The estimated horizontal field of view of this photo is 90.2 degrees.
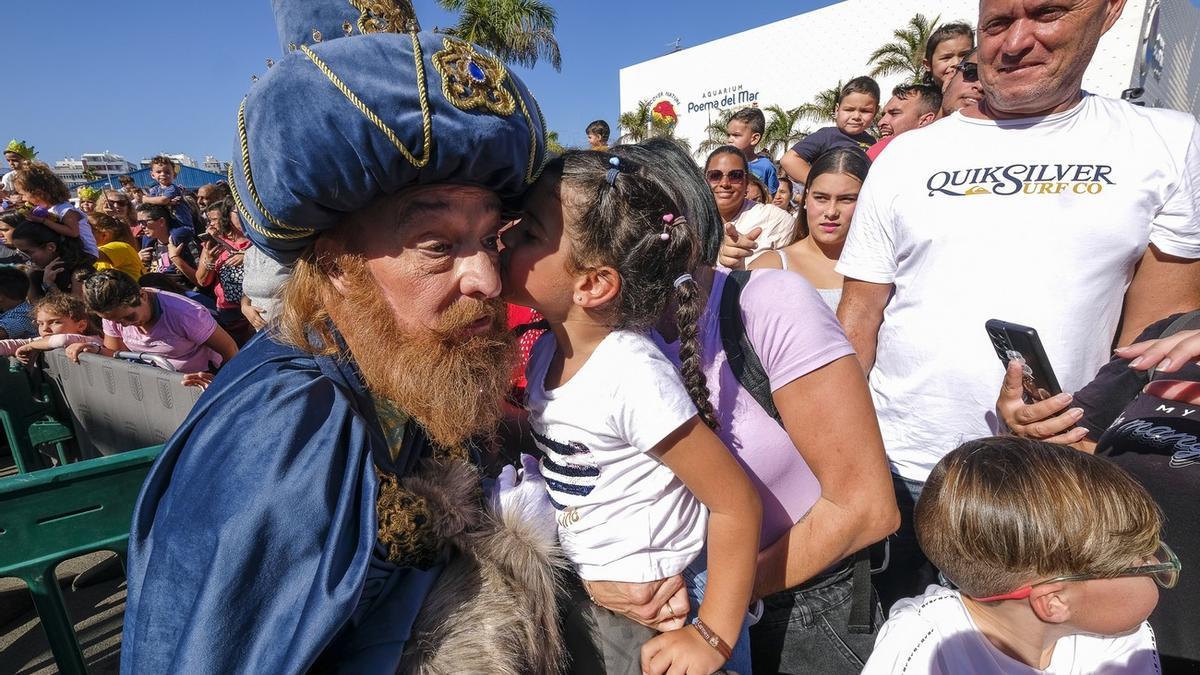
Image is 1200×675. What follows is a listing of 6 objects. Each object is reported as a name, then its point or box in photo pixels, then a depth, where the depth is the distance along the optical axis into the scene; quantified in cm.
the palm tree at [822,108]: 2605
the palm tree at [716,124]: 3056
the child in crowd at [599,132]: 803
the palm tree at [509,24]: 2144
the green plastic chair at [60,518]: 177
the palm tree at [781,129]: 2774
